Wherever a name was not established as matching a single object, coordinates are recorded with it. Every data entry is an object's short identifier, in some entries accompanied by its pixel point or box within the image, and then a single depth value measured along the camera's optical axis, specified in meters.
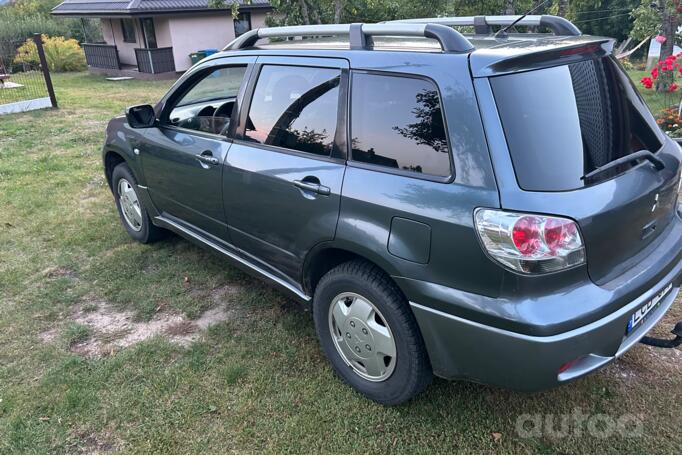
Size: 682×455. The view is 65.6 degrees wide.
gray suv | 2.10
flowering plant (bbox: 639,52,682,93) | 6.78
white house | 19.25
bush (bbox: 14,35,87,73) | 22.39
